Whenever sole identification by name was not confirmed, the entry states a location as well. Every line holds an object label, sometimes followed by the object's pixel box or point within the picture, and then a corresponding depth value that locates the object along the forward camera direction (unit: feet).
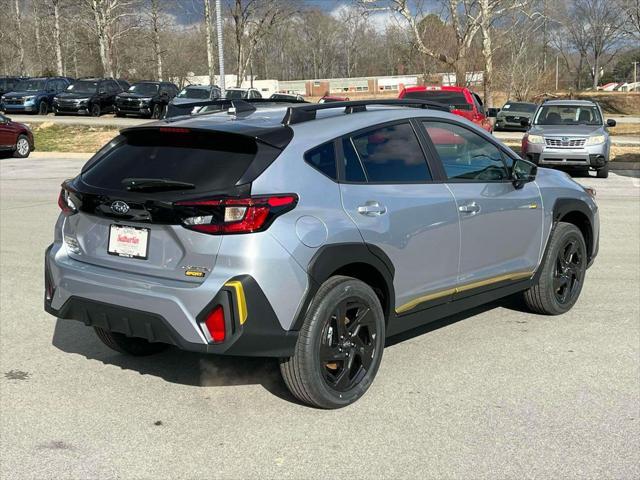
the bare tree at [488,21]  100.42
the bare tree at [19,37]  208.13
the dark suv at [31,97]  112.18
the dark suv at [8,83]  123.34
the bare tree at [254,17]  166.91
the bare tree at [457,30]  101.35
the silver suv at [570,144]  50.75
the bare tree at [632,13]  120.78
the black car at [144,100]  109.40
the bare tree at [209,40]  144.13
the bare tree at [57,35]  176.96
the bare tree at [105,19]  161.38
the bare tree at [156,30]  202.09
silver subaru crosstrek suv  11.82
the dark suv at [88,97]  110.42
